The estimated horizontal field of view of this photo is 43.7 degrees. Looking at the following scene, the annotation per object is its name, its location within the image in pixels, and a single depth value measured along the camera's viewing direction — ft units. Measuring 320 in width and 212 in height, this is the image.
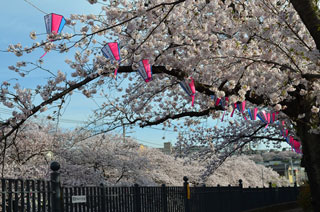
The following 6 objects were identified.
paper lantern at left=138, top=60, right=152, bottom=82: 28.91
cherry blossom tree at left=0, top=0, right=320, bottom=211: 27.53
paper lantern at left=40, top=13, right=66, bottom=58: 24.08
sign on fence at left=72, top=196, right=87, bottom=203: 23.56
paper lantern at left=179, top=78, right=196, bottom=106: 30.66
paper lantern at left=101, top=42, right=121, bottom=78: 27.04
